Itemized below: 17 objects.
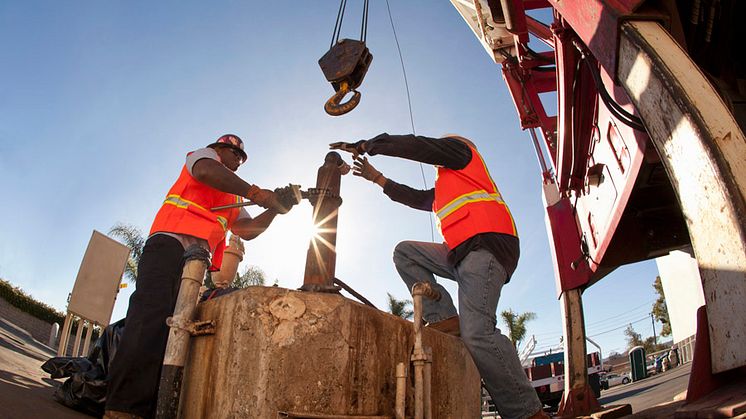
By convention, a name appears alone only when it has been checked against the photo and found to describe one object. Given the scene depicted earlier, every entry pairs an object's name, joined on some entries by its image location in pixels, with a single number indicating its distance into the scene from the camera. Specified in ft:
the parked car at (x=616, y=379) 70.24
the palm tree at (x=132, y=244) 69.98
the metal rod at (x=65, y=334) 18.43
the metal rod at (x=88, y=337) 20.18
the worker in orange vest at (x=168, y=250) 7.91
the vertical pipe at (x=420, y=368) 6.98
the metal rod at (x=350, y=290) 10.11
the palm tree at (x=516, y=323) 94.94
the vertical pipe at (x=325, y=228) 7.95
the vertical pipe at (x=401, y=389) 6.66
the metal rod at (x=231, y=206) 9.77
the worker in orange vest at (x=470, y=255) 8.31
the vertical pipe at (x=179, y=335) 6.88
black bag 9.01
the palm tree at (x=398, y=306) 90.99
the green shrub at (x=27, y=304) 65.06
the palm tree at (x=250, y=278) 73.00
